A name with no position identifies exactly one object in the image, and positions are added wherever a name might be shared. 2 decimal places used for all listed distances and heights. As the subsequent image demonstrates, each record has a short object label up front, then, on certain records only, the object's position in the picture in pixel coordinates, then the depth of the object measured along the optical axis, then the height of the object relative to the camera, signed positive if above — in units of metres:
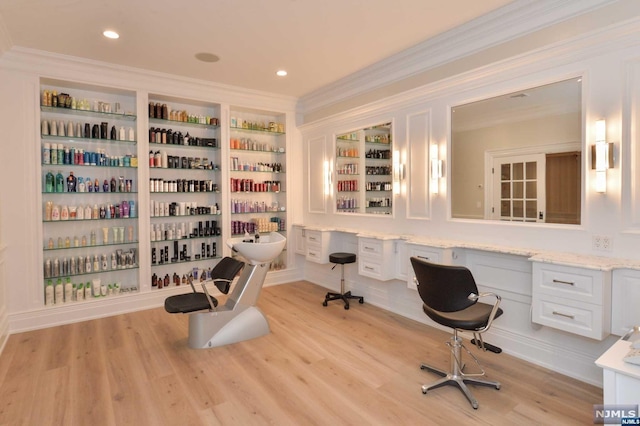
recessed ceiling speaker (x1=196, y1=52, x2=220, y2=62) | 3.80 +1.71
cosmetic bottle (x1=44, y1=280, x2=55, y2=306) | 3.82 -0.96
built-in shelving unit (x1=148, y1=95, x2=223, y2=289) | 4.57 +0.29
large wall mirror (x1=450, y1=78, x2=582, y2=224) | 2.70 +0.45
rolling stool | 4.31 -0.98
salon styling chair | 2.22 -0.67
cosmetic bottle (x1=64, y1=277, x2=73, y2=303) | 3.95 -0.95
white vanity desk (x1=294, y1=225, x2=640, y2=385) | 2.29 -0.66
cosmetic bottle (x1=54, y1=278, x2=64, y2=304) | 3.88 -0.94
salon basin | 3.20 -0.38
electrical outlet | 2.49 -0.26
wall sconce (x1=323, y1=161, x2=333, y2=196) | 5.09 +0.44
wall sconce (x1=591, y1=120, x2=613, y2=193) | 2.43 +0.35
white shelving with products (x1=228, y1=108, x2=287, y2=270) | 5.21 +0.57
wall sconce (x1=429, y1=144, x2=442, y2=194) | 3.59 +0.39
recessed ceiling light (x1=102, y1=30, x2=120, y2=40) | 3.26 +1.68
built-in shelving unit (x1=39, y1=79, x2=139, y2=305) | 3.92 +0.22
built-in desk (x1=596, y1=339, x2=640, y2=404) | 1.58 -0.82
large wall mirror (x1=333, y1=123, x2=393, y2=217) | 4.21 +0.49
